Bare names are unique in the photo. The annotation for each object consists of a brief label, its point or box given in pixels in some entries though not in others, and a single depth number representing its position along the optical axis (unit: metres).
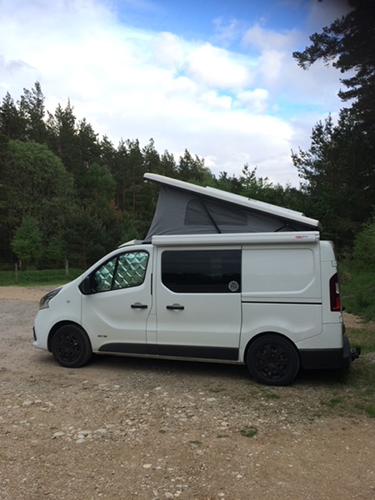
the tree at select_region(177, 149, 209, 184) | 62.03
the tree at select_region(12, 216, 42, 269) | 31.86
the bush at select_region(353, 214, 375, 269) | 17.97
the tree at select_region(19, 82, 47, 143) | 49.38
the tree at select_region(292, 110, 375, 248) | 20.27
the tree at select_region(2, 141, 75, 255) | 40.62
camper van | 5.43
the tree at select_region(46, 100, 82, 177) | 50.67
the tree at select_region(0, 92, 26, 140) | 46.38
